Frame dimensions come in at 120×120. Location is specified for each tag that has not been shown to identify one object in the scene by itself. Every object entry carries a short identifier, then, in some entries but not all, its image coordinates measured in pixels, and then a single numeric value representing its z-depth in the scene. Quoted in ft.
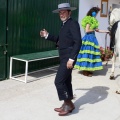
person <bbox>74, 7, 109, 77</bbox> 22.08
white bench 19.35
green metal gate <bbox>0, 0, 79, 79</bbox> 19.24
